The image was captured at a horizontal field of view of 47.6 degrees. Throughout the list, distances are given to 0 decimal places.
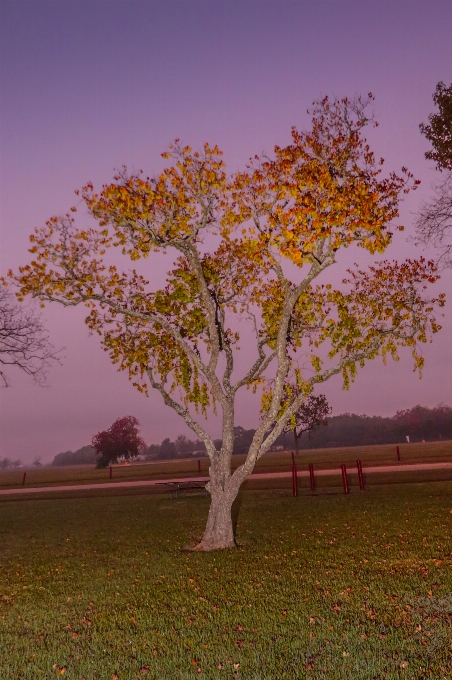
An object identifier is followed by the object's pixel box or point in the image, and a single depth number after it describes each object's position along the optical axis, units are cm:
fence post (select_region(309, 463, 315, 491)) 2356
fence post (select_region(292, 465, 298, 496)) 2286
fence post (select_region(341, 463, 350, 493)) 2256
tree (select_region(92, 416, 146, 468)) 7988
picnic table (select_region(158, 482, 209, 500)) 2729
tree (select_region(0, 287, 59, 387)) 2353
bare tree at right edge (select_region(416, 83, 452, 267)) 1739
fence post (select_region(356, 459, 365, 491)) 2370
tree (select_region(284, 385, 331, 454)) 6756
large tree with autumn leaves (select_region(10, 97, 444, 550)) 1352
